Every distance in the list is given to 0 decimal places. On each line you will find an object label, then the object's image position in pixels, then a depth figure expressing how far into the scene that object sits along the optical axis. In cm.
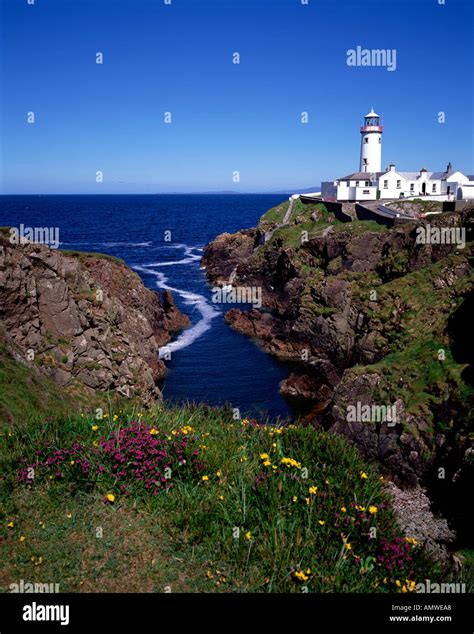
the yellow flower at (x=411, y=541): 930
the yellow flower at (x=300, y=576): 793
